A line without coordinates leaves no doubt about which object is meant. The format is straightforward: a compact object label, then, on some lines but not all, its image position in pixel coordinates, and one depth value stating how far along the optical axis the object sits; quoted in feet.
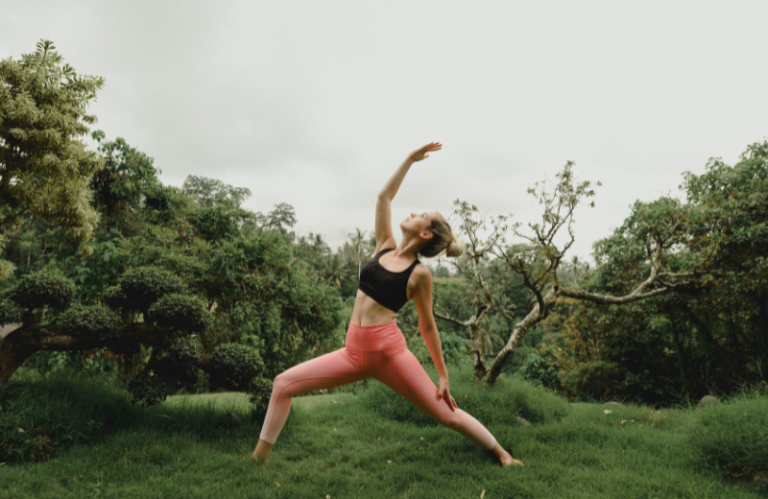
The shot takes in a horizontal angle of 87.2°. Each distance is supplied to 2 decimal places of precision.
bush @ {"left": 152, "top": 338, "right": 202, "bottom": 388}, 14.61
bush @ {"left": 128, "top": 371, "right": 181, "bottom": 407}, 13.75
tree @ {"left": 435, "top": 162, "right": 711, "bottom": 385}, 19.06
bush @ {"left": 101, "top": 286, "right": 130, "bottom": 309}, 14.84
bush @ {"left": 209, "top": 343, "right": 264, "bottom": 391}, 14.85
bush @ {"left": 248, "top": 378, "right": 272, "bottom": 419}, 15.11
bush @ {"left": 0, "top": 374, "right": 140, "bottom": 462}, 11.23
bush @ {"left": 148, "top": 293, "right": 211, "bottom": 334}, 14.39
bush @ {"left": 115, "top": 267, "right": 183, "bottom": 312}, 14.71
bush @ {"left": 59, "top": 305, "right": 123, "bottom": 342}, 13.52
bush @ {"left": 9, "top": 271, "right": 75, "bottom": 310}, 13.61
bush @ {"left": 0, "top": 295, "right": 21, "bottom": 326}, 13.24
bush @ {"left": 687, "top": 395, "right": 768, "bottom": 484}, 10.30
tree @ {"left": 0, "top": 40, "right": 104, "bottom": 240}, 14.28
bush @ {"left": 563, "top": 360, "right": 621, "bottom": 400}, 34.60
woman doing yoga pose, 10.19
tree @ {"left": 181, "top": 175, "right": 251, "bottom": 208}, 116.37
